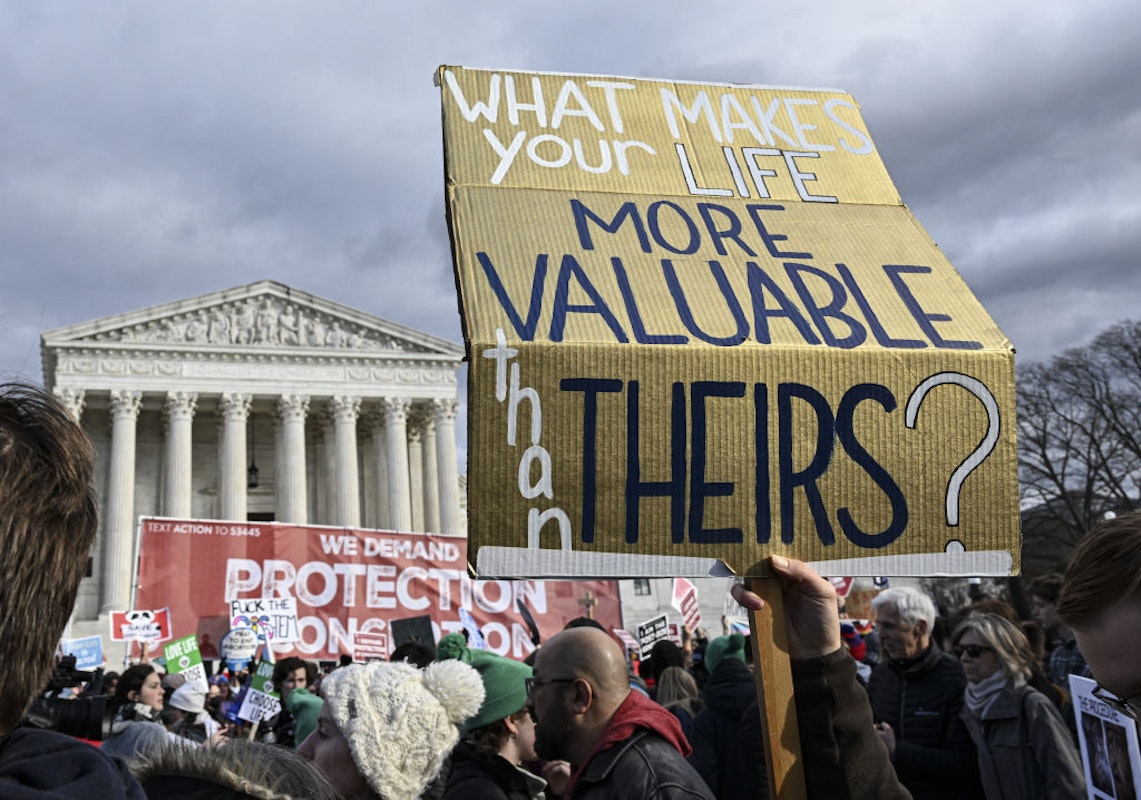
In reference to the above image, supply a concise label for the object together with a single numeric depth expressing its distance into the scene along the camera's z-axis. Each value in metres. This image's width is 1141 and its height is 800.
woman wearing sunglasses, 4.23
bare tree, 33.53
